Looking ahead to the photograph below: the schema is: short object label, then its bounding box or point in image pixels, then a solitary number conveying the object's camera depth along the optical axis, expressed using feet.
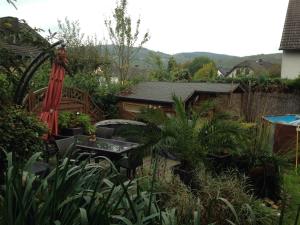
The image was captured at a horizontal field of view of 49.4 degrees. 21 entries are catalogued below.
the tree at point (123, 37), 60.18
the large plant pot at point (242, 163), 19.51
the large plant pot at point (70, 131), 33.17
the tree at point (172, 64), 80.78
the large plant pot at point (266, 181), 18.67
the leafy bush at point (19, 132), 13.32
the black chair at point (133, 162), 18.89
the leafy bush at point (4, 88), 14.94
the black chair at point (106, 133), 27.84
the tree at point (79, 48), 57.98
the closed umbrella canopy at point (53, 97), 21.88
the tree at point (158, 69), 73.10
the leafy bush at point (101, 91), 45.67
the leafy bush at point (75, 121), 33.63
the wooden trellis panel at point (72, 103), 32.83
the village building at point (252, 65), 170.23
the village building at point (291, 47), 74.79
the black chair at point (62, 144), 20.00
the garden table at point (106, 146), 21.25
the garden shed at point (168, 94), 41.37
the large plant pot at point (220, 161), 19.71
